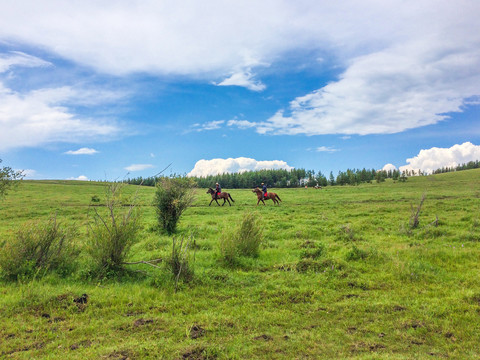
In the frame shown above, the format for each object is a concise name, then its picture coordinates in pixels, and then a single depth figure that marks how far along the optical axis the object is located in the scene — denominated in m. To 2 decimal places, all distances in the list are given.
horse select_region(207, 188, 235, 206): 33.16
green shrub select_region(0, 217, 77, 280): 8.27
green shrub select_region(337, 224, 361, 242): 13.53
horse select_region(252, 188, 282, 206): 33.40
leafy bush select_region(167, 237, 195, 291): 8.02
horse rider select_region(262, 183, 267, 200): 33.52
